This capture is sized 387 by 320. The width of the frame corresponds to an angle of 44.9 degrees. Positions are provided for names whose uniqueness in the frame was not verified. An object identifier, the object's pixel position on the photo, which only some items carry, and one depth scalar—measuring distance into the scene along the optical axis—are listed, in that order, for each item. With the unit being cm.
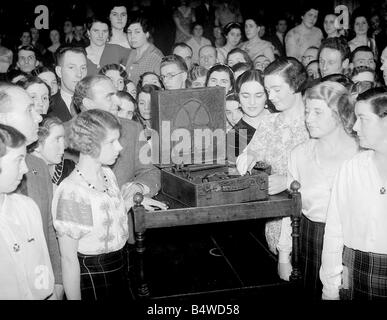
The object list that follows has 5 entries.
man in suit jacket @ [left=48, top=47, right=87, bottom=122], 350
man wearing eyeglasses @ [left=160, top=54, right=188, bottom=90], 412
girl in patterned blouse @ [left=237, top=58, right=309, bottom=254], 285
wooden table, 219
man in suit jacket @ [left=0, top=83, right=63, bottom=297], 221
